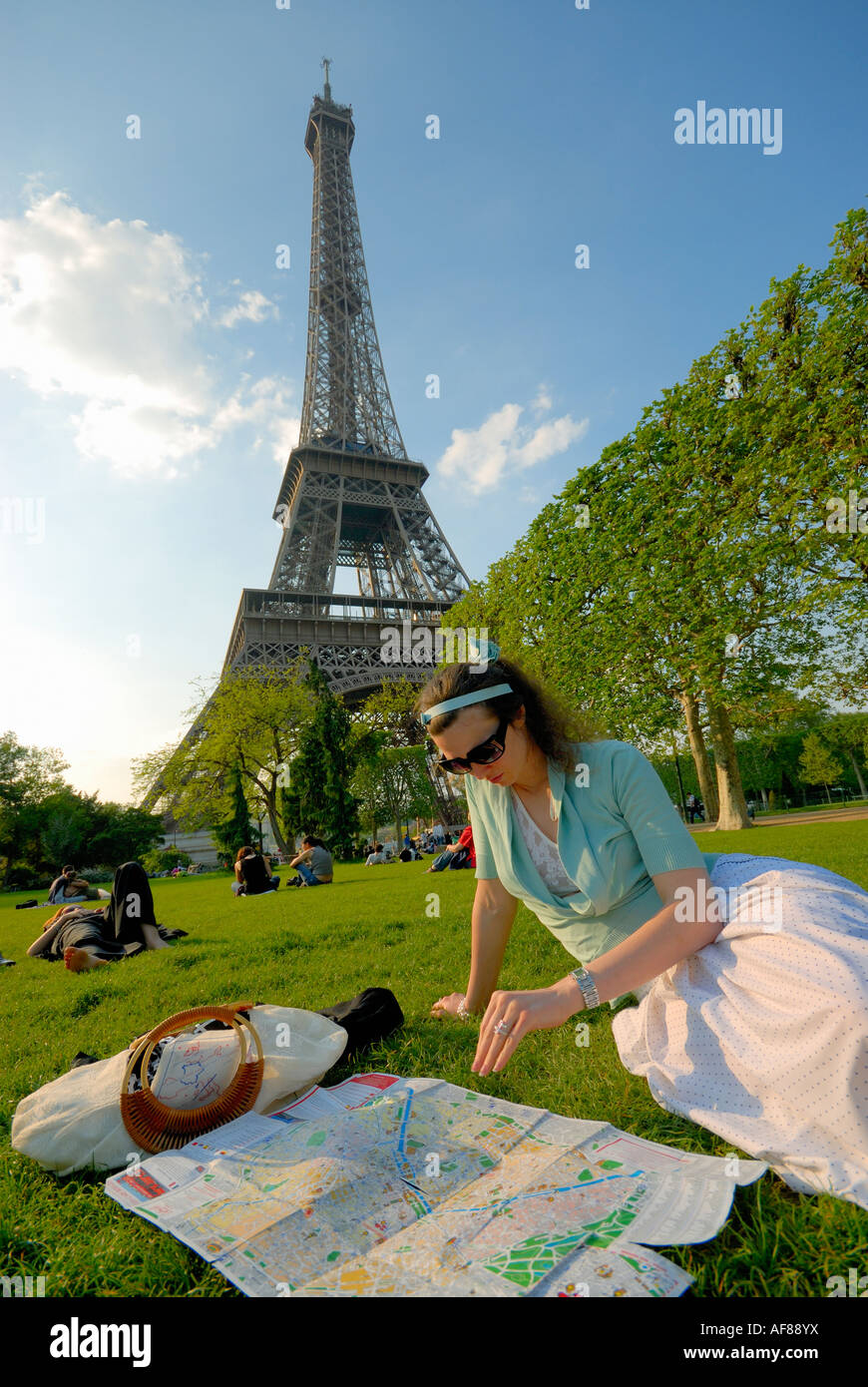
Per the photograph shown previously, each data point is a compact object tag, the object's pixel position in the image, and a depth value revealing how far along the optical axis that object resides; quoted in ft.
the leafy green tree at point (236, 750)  108.68
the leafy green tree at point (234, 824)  100.83
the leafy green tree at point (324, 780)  97.45
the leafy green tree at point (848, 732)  143.43
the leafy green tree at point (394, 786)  134.92
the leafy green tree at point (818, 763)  144.15
